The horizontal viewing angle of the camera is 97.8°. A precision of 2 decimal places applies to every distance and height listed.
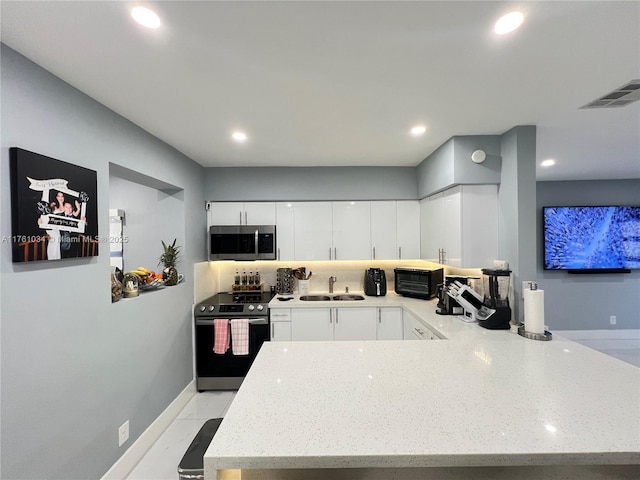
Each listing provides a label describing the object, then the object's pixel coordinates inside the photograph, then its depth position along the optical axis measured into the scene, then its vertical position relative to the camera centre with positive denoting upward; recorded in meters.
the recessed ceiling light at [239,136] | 2.36 +0.92
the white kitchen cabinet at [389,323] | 3.15 -0.96
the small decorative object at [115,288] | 1.99 -0.32
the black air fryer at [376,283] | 3.51 -0.55
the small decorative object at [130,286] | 2.20 -0.34
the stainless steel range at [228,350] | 3.11 -1.17
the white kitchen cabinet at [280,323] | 3.16 -0.94
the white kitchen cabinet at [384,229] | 3.55 +0.12
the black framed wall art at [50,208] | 1.28 +0.19
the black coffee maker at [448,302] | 2.55 -0.60
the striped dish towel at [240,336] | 3.07 -1.04
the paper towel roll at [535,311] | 1.91 -0.51
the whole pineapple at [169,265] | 2.79 -0.23
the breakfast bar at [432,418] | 0.86 -0.66
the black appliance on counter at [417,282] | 3.22 -0.52
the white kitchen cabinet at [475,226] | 2.50 +0.10
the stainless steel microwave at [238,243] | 3.39 -0.02
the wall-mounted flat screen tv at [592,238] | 4.33 -0.04
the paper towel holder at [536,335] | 1.87 -0.68
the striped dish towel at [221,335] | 3.06 -1.02
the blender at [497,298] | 2.11 -0.49
